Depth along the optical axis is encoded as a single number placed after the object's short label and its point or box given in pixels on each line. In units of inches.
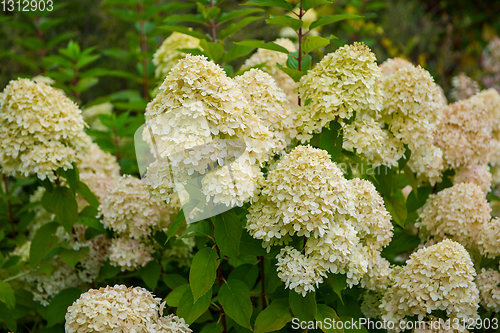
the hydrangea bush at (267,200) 61.0
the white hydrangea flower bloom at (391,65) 103.9
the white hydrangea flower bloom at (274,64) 96.7
